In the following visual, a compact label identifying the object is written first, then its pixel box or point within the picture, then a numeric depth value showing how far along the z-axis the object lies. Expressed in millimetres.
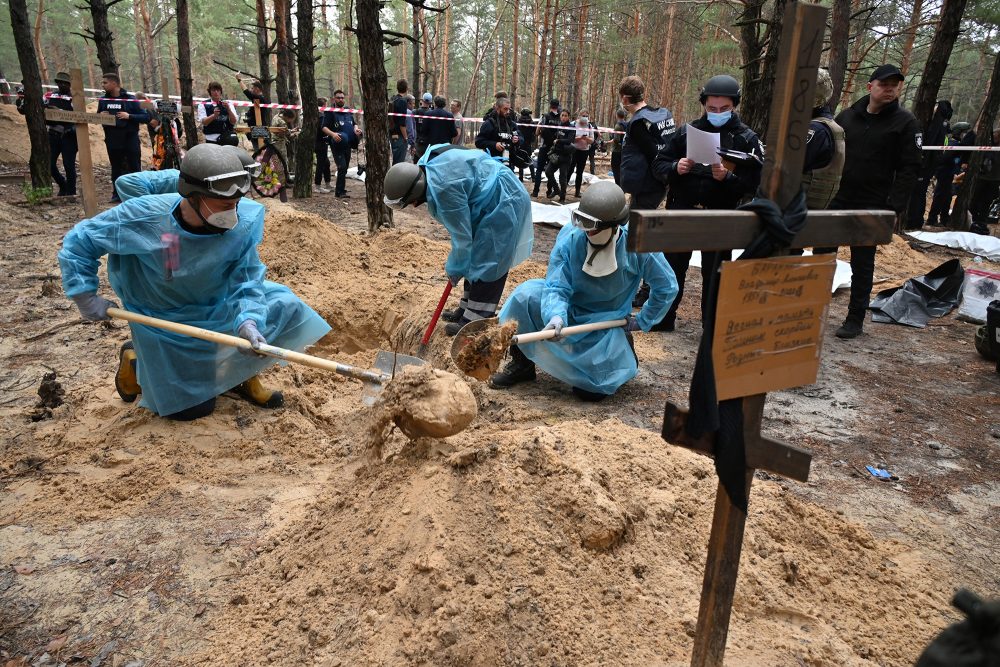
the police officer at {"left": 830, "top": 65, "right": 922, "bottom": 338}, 4984
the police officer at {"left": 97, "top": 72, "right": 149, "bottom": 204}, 9023
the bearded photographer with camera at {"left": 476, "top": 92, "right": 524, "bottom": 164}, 11156
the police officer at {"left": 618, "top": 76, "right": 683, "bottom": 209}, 5684
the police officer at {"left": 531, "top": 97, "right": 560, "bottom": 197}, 12703
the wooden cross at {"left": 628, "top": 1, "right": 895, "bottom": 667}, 1422
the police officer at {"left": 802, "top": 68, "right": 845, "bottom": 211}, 4328
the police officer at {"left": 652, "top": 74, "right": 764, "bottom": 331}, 4500
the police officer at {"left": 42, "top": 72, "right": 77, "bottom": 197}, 9719
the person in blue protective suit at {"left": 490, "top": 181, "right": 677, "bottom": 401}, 4008
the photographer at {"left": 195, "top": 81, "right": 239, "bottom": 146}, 10164
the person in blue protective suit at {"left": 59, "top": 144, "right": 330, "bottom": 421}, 3385
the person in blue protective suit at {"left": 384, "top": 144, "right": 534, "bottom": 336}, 4508
